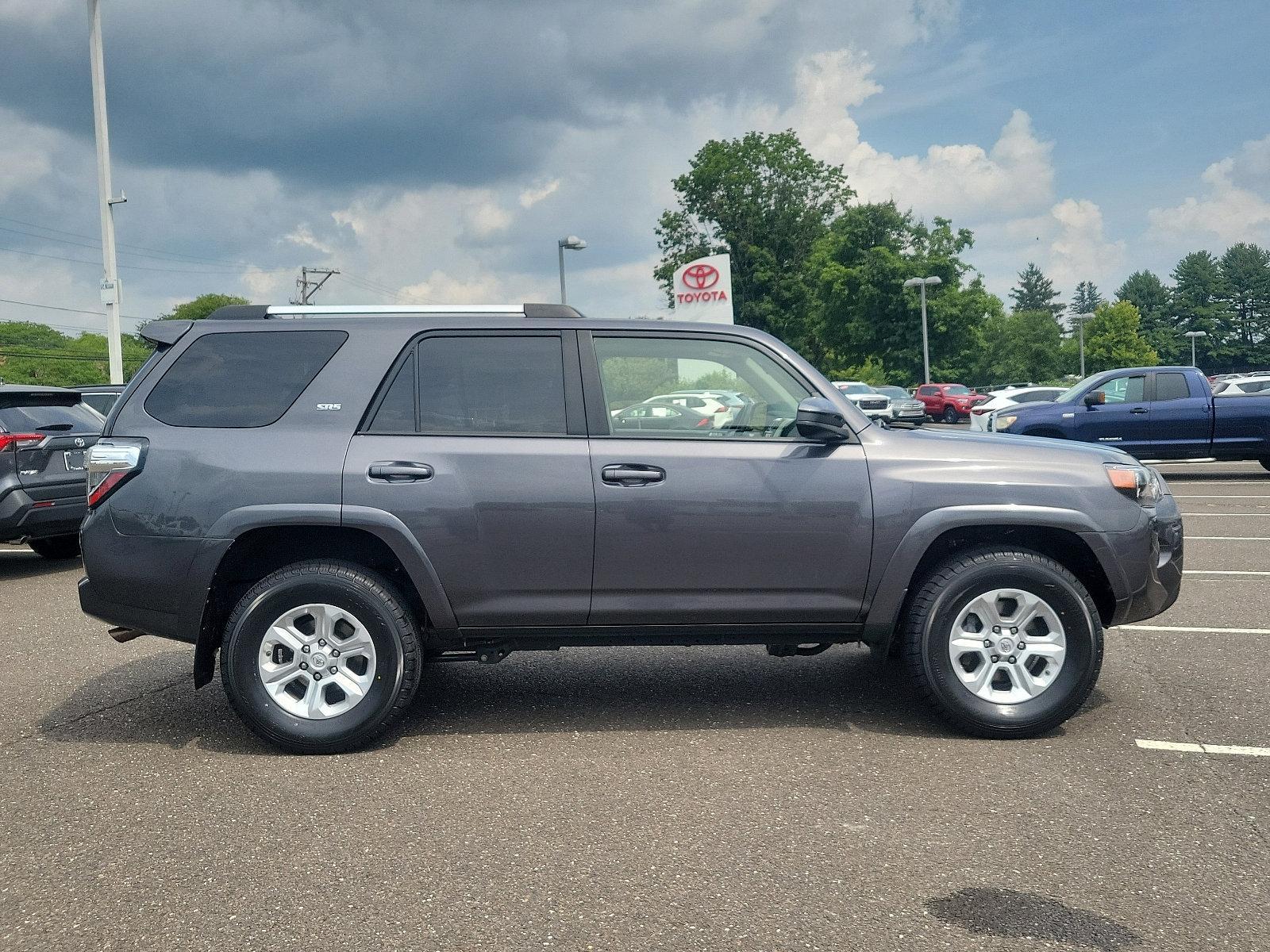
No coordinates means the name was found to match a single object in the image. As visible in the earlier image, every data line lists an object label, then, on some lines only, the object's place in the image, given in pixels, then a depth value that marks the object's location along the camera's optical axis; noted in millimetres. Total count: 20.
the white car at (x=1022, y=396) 34188
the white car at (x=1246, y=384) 20938
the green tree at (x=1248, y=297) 127625
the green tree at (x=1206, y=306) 124062
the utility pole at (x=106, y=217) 20406
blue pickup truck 15930
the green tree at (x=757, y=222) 68438
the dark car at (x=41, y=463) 9352
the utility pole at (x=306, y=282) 60344
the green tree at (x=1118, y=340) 94000
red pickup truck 42844
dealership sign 29562
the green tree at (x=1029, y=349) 106556
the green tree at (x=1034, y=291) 177625
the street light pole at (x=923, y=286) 48156
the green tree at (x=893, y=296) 57031
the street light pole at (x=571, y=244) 27422
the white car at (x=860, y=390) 23919
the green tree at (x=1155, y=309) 121625
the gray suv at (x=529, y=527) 4488
